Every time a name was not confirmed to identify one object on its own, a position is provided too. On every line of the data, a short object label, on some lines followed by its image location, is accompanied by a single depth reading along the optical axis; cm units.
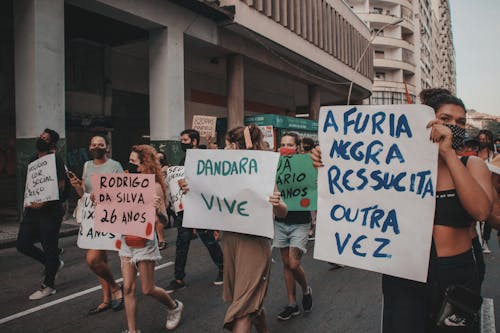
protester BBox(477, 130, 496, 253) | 645
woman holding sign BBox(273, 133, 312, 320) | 407
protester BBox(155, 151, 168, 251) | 750
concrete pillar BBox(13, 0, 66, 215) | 1031
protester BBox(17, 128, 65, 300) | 493
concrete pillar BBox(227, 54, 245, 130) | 1839
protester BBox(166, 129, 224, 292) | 515
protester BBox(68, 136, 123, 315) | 431
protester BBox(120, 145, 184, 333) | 355
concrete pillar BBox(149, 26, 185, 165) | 1430
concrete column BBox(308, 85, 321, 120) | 2667
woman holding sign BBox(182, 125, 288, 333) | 284
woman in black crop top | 196
